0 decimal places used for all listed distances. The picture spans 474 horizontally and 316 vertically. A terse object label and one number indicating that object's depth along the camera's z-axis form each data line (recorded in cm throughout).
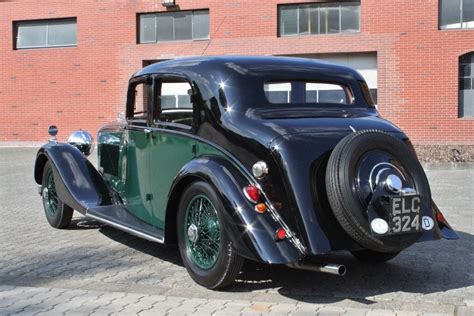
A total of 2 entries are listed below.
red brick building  1820
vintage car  419
